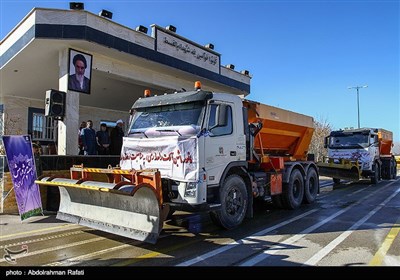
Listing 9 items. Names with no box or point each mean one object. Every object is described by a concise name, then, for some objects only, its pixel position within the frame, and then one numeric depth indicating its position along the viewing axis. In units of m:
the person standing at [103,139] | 11.66
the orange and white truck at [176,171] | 5.72
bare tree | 34.59
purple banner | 7.72
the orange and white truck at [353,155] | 16.25
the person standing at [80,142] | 11.40
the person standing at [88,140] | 11.00
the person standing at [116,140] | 11.75
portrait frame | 11.52
